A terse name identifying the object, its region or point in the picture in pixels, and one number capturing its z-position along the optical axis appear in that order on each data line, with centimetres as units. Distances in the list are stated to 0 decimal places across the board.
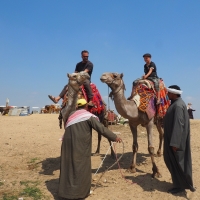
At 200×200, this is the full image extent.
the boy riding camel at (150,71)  813
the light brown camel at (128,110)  641
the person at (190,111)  2174
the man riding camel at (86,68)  782
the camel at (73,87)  638
